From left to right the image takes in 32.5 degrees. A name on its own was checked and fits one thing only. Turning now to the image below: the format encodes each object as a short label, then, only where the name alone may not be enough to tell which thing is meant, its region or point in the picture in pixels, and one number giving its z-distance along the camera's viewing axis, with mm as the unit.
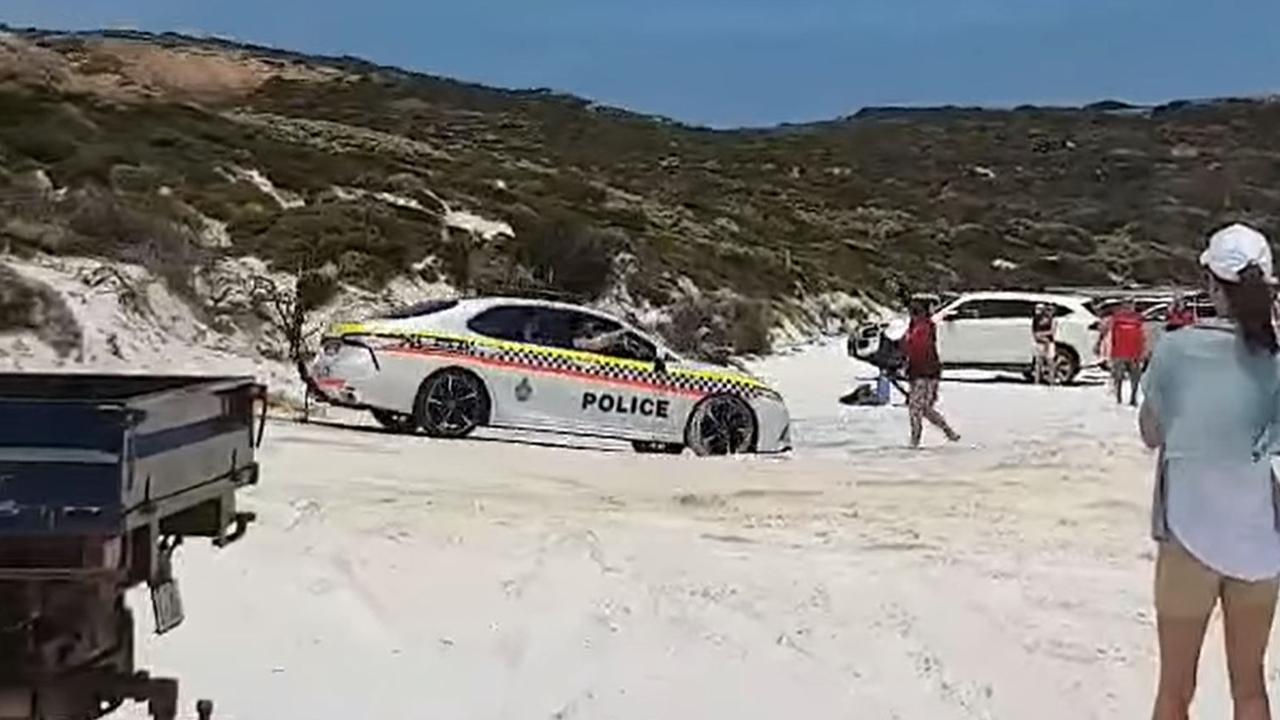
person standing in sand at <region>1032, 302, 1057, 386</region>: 34219
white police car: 18859
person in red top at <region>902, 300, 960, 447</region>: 20734
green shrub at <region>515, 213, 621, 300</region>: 38344
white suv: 35062
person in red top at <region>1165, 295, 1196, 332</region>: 30656
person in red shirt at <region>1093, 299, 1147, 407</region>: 28453
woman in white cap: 6098
